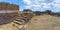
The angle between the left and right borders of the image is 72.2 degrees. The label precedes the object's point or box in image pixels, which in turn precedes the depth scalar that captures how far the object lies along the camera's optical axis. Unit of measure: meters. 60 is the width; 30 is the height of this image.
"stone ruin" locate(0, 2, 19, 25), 2.24
